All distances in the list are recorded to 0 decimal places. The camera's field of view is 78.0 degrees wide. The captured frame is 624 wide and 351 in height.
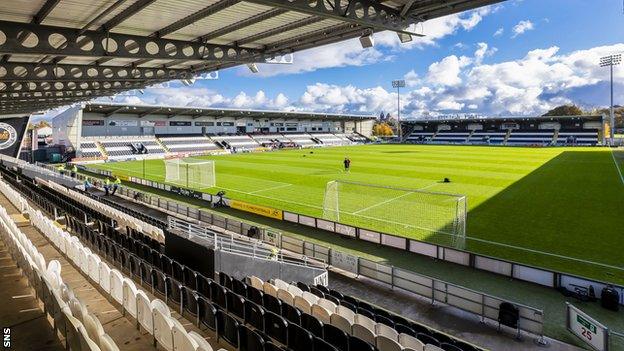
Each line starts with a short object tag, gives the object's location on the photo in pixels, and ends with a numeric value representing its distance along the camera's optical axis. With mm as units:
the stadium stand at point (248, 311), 5648
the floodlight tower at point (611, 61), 70125
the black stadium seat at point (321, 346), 5320
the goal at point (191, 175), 32234
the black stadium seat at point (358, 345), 5633
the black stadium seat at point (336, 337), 5988
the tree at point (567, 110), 119369
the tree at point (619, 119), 115250
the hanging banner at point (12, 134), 41394
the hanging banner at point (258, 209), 20109
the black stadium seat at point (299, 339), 5670
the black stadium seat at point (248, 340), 5289
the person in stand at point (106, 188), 26953
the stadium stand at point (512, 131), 76000
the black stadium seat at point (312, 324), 6371
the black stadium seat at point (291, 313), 6801
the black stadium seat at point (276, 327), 6086
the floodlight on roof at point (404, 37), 8762
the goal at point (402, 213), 17156
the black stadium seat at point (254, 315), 6521
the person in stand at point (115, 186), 27214
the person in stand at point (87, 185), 28869
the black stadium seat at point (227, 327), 5793
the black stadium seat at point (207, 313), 6199
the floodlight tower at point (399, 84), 92375
